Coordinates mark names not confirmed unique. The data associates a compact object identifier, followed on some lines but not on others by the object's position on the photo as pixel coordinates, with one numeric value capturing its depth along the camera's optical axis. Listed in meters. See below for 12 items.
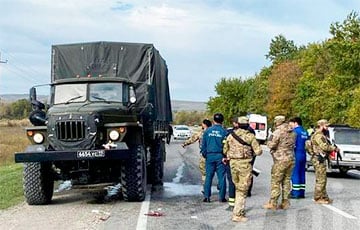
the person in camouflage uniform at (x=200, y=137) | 14.01
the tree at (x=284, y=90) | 70.06
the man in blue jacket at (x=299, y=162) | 13.64
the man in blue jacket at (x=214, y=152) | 12.70
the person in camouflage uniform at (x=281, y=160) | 11.91
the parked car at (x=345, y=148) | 20.45
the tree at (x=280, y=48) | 98.44
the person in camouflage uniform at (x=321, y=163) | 12.85
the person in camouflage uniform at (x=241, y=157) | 10.54
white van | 50.84
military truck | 12.11
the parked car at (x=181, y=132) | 56.97
